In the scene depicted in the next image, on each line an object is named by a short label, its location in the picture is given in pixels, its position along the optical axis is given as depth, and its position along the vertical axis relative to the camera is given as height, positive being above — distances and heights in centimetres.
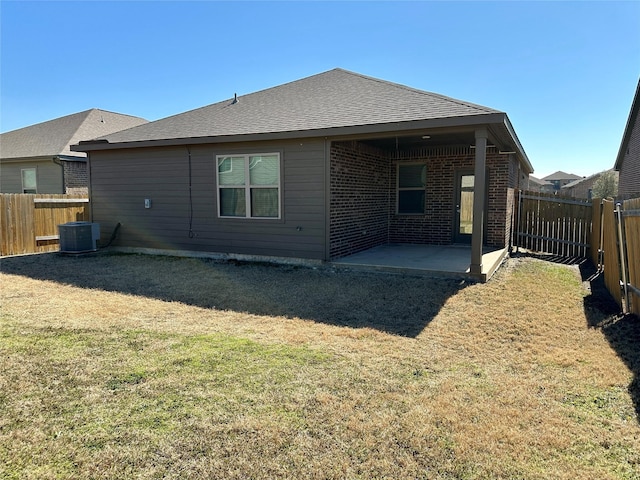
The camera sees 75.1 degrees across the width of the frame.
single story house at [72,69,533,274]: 794 +88
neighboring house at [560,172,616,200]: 4738 +298
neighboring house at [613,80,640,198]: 1778 +281
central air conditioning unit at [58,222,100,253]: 1037 -65
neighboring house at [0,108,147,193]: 1585 +215
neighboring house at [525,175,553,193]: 5228 +379
